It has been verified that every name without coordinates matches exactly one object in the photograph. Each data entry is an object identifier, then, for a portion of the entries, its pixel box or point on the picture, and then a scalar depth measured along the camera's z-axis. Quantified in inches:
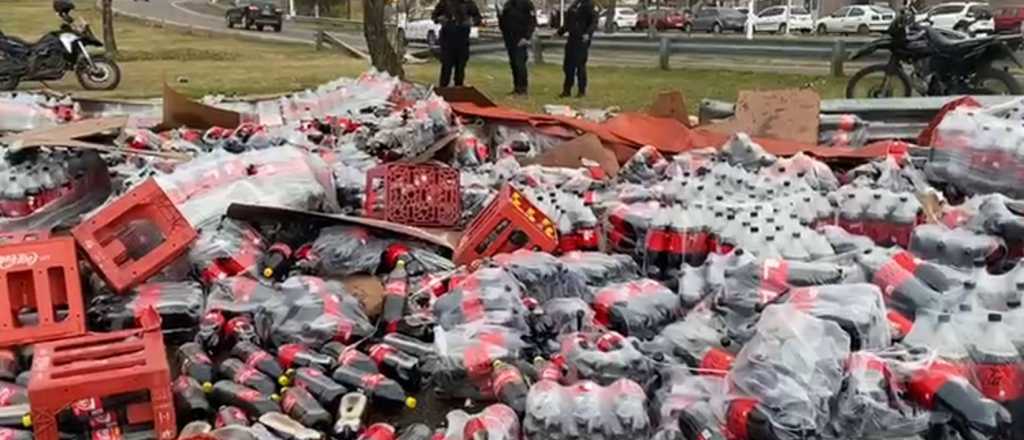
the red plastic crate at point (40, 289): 149.4
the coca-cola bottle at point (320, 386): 134.7
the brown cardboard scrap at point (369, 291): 166.9
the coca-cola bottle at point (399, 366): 144.1
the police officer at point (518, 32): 498.9
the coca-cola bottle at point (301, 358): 143.6
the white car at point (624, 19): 1588.3
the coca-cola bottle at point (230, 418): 126.9
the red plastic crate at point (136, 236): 169.3
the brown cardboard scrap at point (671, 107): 295.1
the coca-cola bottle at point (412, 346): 147.8
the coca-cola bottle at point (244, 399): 131.9
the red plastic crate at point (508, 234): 182.5
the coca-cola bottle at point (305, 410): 130.0
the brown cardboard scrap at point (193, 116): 305.3
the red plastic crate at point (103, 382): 119.8
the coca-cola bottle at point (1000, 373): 114.5
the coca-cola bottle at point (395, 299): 160.7
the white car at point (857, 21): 1400.1
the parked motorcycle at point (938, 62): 386.6
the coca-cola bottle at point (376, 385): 137.9
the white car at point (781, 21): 1466.5
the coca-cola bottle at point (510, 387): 129.3
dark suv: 1421.0
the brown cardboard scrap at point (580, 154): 255.3
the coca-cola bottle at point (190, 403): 132.0
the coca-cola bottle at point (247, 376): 138.3
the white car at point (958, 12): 1121.9
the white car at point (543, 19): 1669.8
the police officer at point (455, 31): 482.9
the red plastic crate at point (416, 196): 203.2
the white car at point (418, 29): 1162.3
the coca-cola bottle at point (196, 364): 140.9
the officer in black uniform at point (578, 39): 493.4
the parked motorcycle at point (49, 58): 537.3
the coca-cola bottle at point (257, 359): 143.3
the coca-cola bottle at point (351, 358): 142.5
